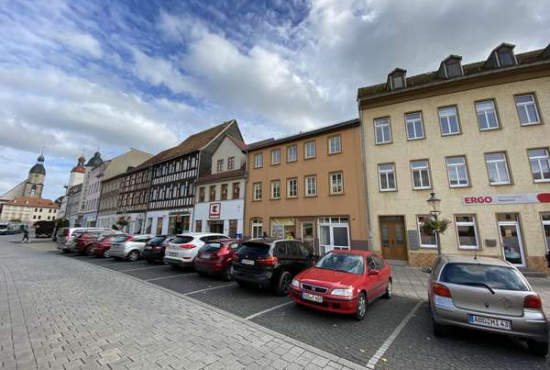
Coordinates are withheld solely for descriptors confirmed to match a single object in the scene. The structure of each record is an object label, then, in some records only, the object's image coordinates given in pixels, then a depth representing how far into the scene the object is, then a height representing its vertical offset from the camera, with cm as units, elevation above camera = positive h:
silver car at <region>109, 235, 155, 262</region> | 1368 -93
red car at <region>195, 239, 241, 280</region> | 880 -99
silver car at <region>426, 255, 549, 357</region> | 387 -118
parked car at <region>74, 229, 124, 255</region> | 1645 -66
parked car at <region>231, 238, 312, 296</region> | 700 -96
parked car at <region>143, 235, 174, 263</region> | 1250 -94
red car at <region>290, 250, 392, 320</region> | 509 -116
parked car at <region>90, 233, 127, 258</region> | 1516 -103
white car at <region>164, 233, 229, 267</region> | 1022 -71
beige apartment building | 1230 +419
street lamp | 1038 +138
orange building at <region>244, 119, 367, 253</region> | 1590 +314
